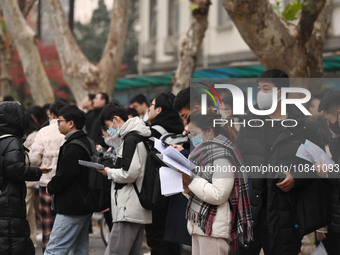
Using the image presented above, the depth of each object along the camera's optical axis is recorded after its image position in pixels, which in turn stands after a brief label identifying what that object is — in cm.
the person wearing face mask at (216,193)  1273
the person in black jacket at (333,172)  1366
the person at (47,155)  1867
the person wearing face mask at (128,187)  1545
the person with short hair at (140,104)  2602
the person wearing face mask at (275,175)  1355
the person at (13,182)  1420
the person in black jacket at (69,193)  1639
